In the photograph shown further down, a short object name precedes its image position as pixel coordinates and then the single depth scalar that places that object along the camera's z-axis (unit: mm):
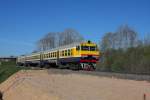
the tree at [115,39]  31009
